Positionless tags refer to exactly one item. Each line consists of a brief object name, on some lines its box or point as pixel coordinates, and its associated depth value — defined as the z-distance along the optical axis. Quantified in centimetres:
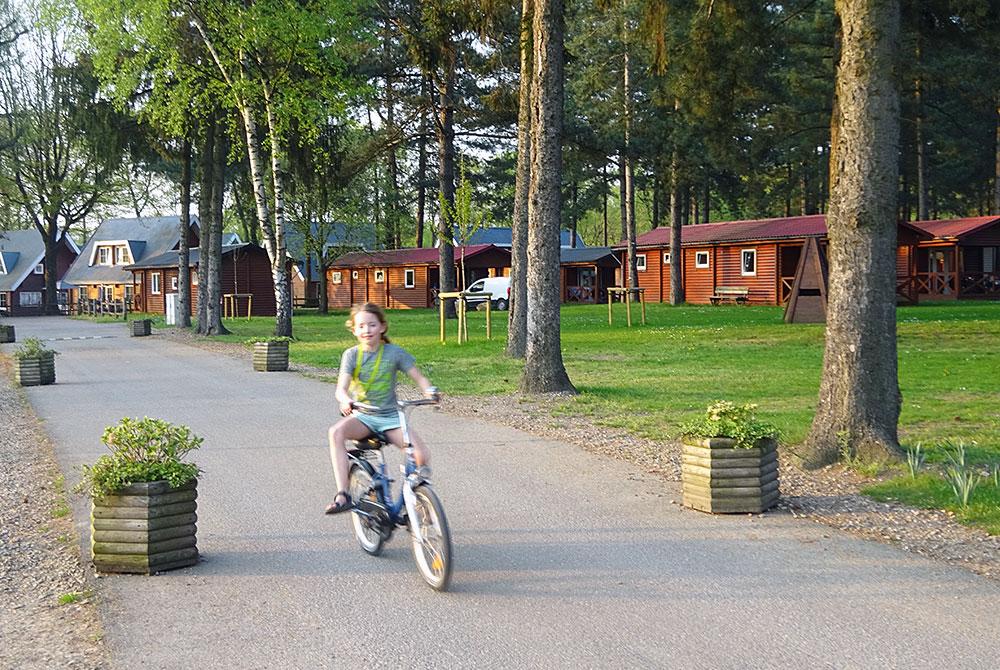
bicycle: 579
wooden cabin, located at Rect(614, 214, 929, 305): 4656
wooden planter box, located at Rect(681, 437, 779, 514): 762
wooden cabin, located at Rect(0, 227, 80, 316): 7931
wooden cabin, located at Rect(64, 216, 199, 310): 7519
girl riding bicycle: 650
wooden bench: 4932
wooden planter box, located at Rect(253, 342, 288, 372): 2045
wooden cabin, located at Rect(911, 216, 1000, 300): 4609
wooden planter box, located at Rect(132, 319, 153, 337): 3622
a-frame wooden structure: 3052
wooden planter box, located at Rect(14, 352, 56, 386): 1847
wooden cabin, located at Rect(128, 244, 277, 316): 5828
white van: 5581
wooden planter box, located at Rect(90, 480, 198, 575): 629
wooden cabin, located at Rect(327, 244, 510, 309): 6297
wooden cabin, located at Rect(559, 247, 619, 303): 6178
